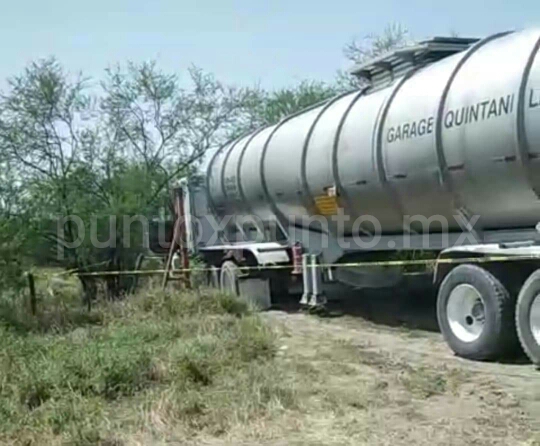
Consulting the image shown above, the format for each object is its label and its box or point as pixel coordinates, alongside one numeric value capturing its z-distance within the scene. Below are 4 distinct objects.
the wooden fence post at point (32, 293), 12.25
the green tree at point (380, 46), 26.95
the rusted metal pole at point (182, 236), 15.84
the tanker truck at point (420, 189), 8.24
